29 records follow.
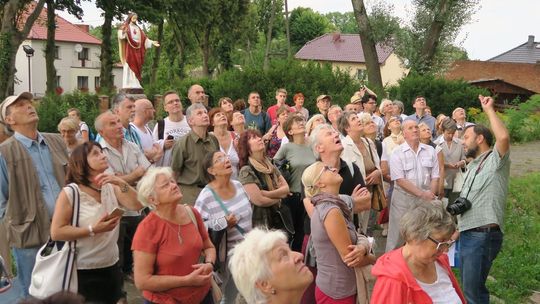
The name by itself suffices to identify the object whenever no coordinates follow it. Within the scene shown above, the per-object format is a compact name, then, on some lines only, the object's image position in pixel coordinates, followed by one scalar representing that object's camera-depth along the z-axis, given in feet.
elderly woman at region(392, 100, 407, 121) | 35.23
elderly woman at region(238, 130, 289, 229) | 17.92
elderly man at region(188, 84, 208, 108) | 26.18
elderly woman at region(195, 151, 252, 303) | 15.42
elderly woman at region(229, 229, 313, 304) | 9.18
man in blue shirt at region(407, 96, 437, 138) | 36.80
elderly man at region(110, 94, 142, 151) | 20.38
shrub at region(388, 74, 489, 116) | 70.44
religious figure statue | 49.06
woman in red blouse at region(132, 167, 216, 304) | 12.20
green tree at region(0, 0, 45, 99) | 70.18
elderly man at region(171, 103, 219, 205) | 19.04
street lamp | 89.92
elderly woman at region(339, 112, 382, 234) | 21.20
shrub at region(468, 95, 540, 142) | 68.44
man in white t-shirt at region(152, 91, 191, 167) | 22.45
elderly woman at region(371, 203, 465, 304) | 10.96
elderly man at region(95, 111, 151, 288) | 17.35
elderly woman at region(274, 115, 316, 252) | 20.22
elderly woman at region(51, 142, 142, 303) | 12.91
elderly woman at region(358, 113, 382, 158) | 23.48
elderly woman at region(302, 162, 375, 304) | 12.53
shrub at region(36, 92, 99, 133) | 50.62
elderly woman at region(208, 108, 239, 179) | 20.72
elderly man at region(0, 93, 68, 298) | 14.44
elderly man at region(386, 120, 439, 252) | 22.07
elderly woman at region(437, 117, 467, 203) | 27.68
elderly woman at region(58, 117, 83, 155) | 21.40
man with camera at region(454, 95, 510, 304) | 16.26
